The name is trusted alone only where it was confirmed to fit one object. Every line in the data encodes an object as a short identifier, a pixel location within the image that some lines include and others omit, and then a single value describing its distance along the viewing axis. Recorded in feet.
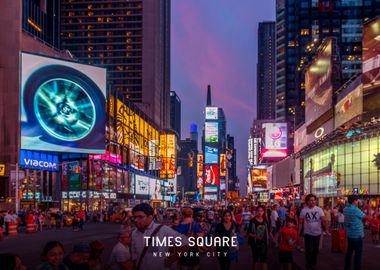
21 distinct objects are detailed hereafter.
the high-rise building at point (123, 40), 512.22
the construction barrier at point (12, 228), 121.08
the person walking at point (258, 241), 41.96
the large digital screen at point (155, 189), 369.91
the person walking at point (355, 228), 41.29
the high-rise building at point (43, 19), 418.76
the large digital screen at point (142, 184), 329.91
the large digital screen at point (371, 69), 214.28
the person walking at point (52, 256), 20.76
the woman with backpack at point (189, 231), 37.70
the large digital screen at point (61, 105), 207.41
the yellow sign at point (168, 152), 380.91
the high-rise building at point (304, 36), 505.66
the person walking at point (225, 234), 39.75
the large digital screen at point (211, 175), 560.53
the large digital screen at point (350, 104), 224.33
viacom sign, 210.59
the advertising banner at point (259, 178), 481.87
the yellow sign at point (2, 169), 186.84
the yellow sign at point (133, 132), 278.67
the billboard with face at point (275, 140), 427.74
